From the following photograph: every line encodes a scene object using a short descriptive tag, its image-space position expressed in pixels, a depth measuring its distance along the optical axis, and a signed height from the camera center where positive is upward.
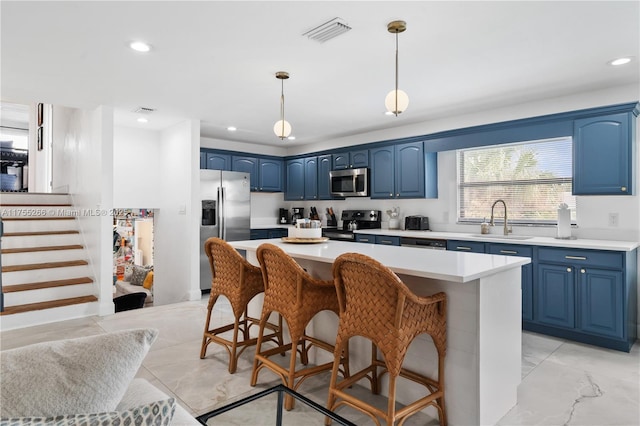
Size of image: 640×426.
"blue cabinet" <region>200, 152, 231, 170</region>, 5.95 +0.81
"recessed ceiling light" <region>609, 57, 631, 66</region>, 2.99 +1.19
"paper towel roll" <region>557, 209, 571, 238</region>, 3.79 -0.11
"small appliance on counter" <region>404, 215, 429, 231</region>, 5.20 -0.16
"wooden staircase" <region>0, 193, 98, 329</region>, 4.10 -0.62
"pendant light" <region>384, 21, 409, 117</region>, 2.52 +0.74
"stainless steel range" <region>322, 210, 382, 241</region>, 5.61 -0.17
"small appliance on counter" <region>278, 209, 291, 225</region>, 7.11 -0.09
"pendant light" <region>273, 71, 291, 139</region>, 3.38 +0.75
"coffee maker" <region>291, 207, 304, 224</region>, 7.04 -0.02
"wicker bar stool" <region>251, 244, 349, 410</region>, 2.27 -0.54
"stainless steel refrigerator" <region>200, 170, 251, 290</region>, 5.50 +0.06
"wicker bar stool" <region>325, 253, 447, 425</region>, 1.81 -0.55
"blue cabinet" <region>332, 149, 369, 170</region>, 5.74 +0.81
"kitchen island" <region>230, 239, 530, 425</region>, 1.99 -0.66
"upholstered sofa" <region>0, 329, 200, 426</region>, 0.73 -0.36
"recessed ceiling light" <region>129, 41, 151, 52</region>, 2.73 +1.21
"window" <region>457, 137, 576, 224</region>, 4.12 +0.37
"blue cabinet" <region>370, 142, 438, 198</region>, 5.04 +0.55
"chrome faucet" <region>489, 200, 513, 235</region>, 4.29 -0.11
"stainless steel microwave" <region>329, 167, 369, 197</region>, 5.68 +0.45
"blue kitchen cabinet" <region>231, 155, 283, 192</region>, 6.34 +0.72
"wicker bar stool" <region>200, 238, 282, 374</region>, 2.76 -0.54
